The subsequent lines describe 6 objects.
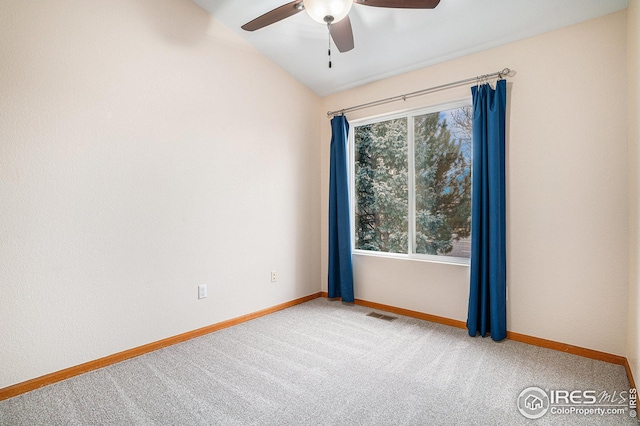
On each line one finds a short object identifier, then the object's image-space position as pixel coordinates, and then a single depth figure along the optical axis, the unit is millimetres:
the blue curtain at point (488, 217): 2729
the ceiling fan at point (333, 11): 1883
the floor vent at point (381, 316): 3334
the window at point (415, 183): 3164
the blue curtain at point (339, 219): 3801
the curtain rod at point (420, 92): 2834
